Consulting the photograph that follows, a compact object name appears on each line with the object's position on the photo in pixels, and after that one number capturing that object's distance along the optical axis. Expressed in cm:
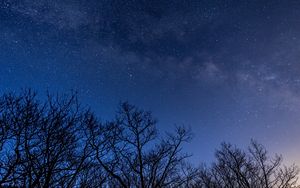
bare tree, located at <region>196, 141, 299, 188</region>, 1671
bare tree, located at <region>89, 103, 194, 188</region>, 1223
